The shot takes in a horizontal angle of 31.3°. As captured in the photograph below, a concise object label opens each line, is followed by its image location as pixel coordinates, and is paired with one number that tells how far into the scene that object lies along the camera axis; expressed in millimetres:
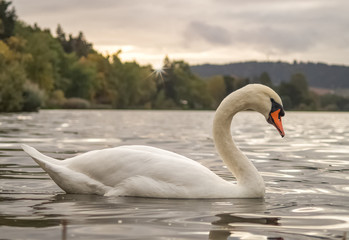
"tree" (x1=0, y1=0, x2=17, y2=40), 79788
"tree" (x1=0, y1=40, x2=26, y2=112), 51000
